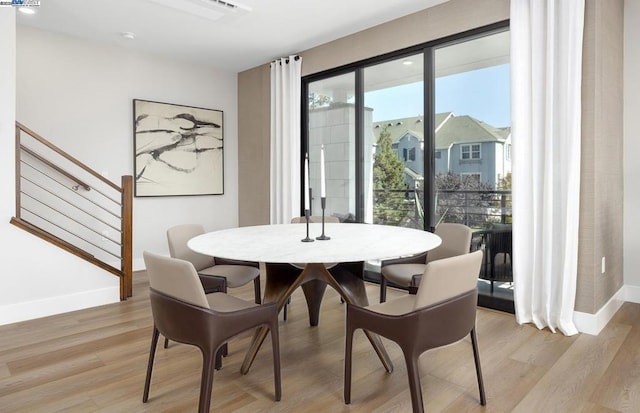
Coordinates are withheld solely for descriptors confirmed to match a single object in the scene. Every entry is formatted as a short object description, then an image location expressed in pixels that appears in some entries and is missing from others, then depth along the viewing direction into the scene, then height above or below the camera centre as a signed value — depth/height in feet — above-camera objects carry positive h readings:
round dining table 6.29 -0.83
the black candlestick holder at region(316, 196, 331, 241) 7.77 -0.73
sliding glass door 11.56 +1.87
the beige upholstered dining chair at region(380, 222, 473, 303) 9.07 -1.42
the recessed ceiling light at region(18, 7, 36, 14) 11.93 +5.58
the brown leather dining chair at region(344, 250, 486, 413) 5.44 -1.66
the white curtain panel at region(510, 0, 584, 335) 9.33 +1.03
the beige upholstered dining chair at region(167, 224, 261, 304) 8.30 -1.60
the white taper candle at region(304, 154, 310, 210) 7.38 +0.12
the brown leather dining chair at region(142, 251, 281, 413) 5.56 -1.64
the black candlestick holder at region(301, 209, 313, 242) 7.62 -0.75
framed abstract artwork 16.30 +2.07
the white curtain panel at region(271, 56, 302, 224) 16.33 +2.69
